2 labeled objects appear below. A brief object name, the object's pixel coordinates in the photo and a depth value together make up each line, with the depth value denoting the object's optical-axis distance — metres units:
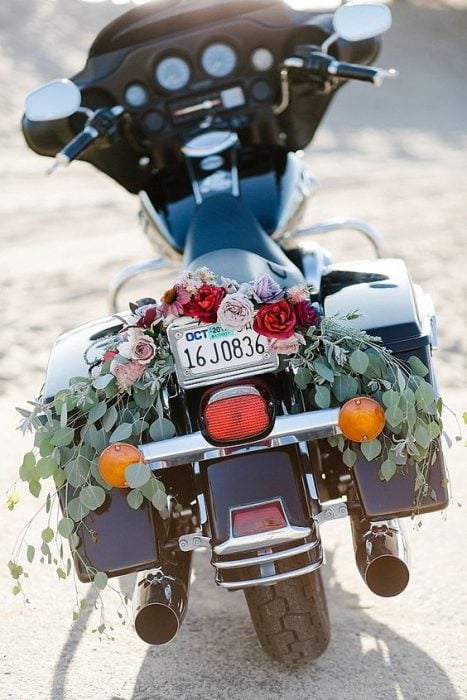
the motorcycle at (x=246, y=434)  4.62
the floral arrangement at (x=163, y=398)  4.70
